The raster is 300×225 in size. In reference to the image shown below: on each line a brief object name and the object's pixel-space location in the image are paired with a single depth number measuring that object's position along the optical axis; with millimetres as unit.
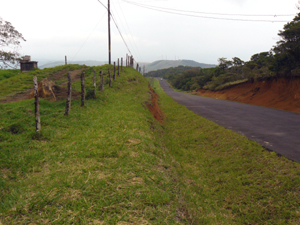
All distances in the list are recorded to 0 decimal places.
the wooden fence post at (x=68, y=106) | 8438
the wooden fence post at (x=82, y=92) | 10104
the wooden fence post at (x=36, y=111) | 6258
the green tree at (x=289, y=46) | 17830
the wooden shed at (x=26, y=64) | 23906
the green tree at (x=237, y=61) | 41462
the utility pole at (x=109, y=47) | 25438
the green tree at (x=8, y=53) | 21922
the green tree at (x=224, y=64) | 43897
